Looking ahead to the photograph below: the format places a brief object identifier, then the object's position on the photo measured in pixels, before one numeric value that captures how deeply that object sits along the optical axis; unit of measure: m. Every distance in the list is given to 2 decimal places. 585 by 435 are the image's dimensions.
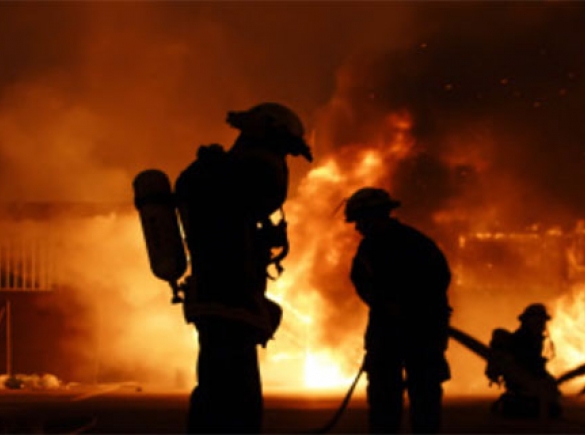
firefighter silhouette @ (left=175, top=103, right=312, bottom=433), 5.93
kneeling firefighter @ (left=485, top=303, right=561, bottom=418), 11.41
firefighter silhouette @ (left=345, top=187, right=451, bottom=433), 7.71
